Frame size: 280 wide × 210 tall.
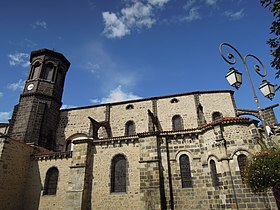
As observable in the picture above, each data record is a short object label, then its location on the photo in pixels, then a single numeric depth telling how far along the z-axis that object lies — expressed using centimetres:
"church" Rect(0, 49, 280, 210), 1109
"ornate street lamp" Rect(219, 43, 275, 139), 717
